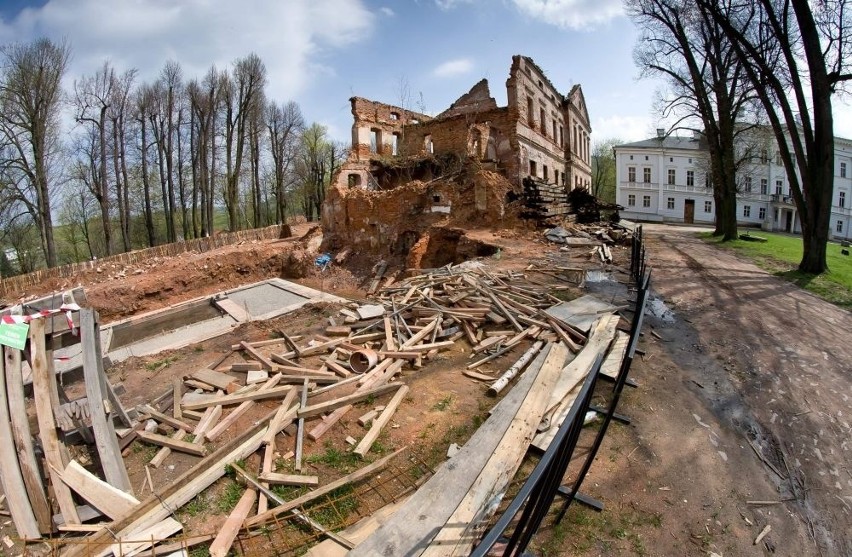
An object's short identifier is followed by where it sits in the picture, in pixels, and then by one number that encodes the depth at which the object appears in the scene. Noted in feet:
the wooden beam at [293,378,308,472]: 14.19
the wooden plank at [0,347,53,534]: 12.31
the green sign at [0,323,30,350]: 13.26
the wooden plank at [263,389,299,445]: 15.22
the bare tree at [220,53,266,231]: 111.75
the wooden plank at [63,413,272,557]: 11.09
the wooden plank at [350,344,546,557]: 9.93
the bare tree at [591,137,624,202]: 188.85
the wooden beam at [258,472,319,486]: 13.15
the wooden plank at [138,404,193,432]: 16.64
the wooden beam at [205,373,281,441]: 16.07
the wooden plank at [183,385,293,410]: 17.88
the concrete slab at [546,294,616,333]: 23.49
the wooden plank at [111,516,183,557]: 10.70
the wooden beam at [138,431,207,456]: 15.10
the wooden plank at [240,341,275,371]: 21.22
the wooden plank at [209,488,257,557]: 10.79
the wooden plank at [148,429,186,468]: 14.74
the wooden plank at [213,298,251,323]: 37.98
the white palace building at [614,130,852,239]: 146.51
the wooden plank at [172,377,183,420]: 17.54
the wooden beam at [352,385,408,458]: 14.62
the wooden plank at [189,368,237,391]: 19.61
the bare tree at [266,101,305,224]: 134.10
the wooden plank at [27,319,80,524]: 12.58
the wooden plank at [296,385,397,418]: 16.70
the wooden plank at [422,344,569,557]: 10.03
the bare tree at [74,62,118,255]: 89.35
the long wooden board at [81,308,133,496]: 13.50
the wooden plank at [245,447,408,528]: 11.67
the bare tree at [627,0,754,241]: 62.95
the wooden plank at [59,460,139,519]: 12.19
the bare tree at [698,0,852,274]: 37.11
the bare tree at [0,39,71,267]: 73.82
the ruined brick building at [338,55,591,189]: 71.46
